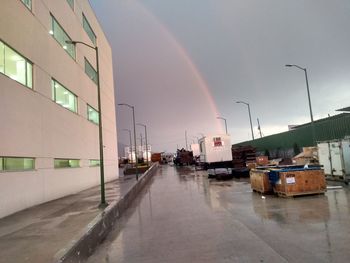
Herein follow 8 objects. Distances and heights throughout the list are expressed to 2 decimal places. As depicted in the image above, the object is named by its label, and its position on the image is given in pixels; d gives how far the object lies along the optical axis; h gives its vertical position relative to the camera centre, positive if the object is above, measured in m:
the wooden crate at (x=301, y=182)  16.70 -0.92
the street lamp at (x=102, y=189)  15.86 -0.55
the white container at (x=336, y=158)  21.56 +0.12
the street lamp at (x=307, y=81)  30.72 +6.92
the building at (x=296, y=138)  31.23 +2.77
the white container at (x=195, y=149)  78.89 +4.59
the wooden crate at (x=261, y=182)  18.59 -0.85
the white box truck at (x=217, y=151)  36.84 +1.74
